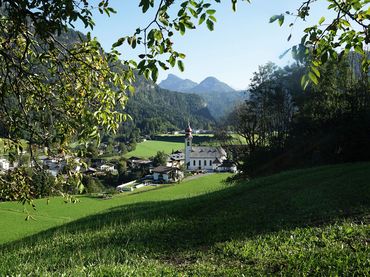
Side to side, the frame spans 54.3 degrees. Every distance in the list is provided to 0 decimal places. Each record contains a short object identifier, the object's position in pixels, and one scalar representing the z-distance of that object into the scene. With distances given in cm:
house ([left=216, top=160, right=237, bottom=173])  10454
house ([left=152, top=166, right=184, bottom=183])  8910
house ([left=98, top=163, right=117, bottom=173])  9950
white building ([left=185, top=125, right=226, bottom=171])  11756
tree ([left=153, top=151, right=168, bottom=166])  11131
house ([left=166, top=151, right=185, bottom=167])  11164
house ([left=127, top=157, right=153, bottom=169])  10744
